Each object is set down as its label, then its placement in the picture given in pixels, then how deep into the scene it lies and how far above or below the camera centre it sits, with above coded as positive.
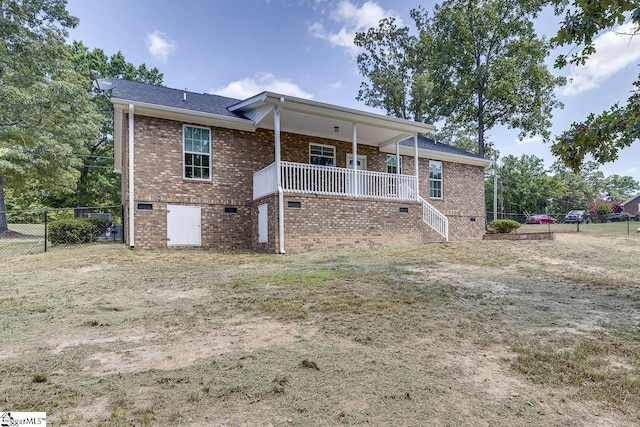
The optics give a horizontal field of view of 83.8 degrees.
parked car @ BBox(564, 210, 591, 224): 32.53 +0.05
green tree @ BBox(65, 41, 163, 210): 24.91 +5.72
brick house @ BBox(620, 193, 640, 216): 41.10 +1.40
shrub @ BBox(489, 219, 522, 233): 16.11 -0.35
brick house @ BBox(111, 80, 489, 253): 10.50 +1.37
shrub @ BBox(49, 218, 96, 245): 11.48 -0.28
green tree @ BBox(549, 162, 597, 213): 45.09 +2.74
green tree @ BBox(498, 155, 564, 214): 43.53 +3.77
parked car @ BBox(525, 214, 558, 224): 35.09 -0.11
